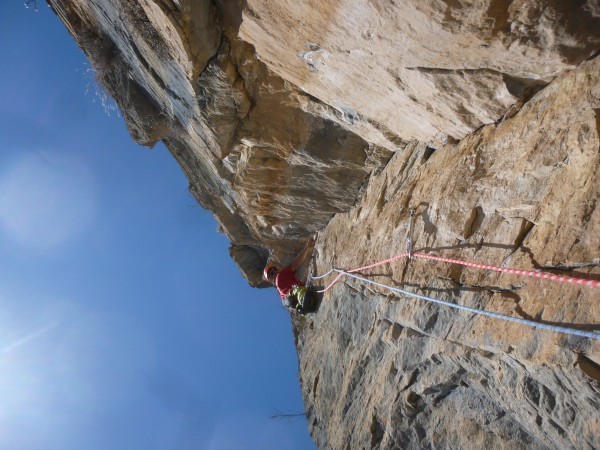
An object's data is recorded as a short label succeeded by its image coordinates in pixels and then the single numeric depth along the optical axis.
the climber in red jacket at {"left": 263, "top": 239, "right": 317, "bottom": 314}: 7.00
